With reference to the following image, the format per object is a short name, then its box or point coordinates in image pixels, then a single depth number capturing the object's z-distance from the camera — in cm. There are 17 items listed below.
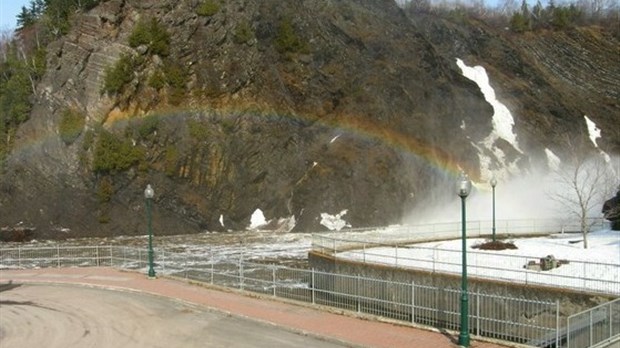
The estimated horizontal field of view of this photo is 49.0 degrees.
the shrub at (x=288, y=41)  7219
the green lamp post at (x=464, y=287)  1529
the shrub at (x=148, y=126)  6362
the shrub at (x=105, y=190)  6066
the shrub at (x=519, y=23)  11062
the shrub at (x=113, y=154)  6100
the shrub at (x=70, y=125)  6228
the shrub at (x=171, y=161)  6331
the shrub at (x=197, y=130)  6456
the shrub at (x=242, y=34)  7000
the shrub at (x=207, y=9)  7019
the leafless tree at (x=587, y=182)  5644
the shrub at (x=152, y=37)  6644
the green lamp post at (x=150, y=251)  2480
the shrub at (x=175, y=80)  6612
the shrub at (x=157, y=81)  6650
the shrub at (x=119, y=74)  6406
